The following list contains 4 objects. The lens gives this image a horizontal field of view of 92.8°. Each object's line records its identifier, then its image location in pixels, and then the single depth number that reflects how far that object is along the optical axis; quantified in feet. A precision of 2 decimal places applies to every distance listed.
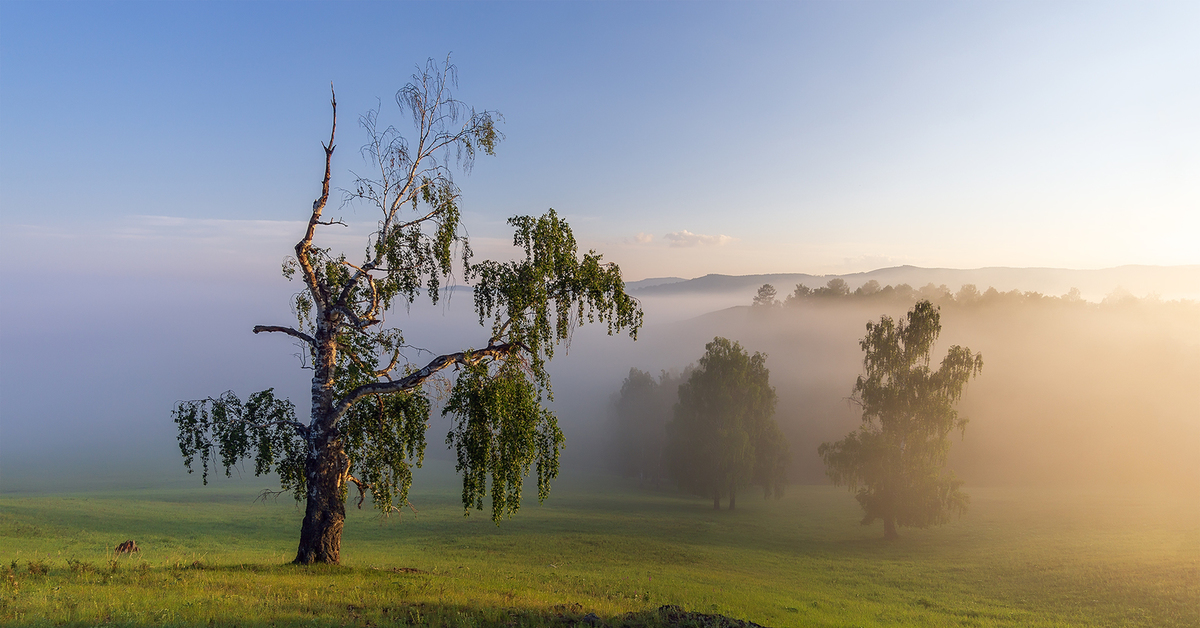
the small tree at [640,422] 304.71
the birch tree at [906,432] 143.95
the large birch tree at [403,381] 59.06
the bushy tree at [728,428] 198.18
